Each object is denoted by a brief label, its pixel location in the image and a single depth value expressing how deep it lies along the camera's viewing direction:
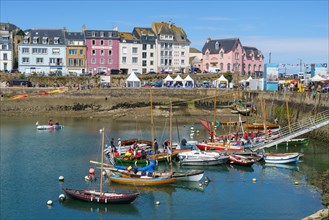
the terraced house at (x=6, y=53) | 96.19
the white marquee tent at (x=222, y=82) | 86.88
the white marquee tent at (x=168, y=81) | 85.75
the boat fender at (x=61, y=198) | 29.56
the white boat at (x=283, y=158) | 40.38
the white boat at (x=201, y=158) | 39.31
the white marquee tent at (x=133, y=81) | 84.44
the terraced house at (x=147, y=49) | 99.71
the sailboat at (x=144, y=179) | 32.84
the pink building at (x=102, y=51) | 96.12
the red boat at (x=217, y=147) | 43.72
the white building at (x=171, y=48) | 101.12
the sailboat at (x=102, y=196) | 28.84
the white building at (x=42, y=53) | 94.62
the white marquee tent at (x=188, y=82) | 85.91
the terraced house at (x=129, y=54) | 98.19
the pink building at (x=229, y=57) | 101.56
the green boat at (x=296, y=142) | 48.31
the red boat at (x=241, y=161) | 39.47
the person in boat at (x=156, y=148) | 41.03
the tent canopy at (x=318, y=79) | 71.38
